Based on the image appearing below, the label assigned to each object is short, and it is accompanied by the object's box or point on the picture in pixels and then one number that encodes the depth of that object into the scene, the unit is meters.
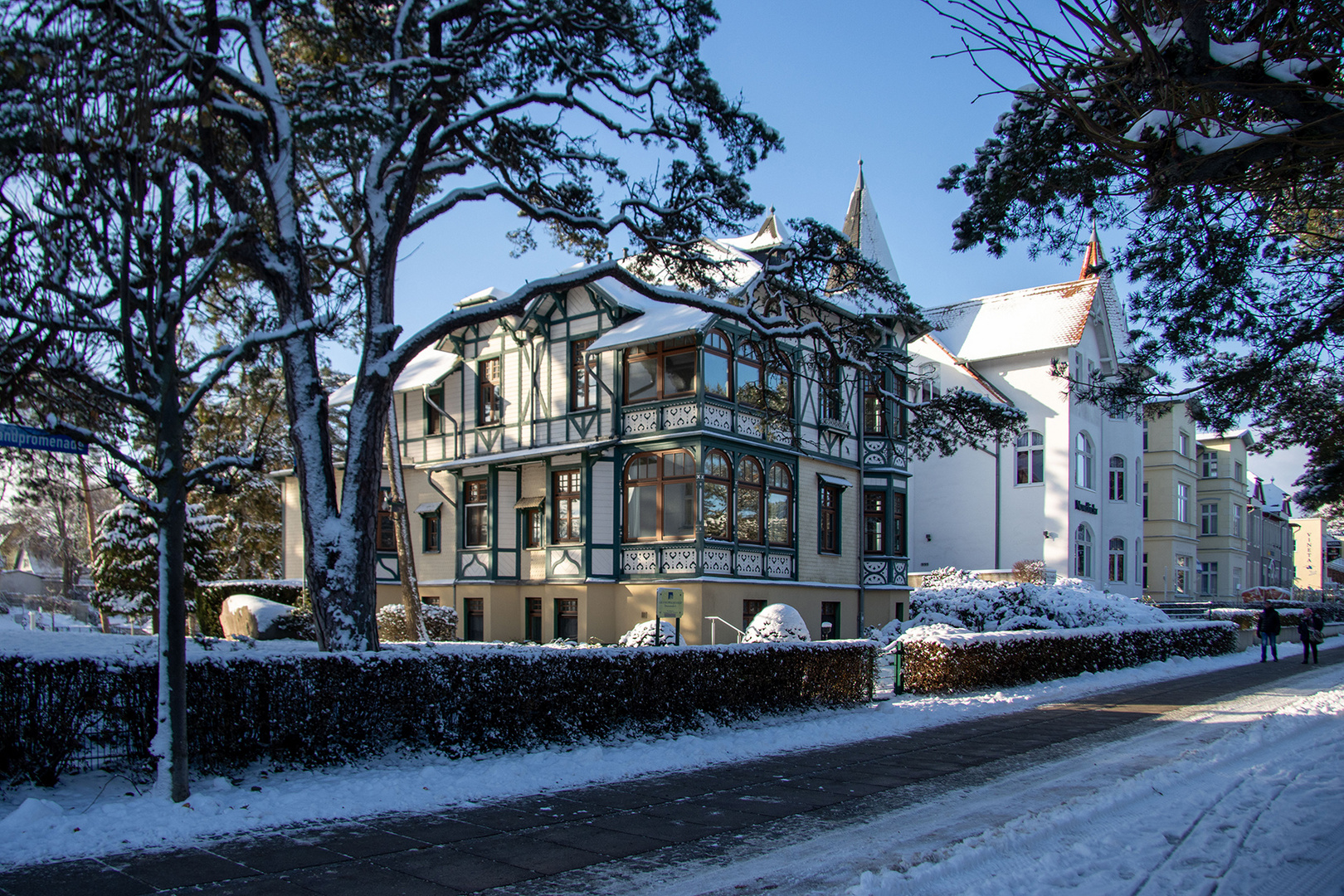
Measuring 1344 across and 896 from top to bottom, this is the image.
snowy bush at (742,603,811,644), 18.16
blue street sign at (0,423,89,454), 7.81
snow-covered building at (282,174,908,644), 23.72
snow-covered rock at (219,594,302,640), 23.81
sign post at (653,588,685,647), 14.91
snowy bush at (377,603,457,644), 25.50
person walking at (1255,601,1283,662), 27.52
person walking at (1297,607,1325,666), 25.66
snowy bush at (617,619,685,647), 19.40
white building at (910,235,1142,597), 37.56
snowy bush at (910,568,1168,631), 26.61
